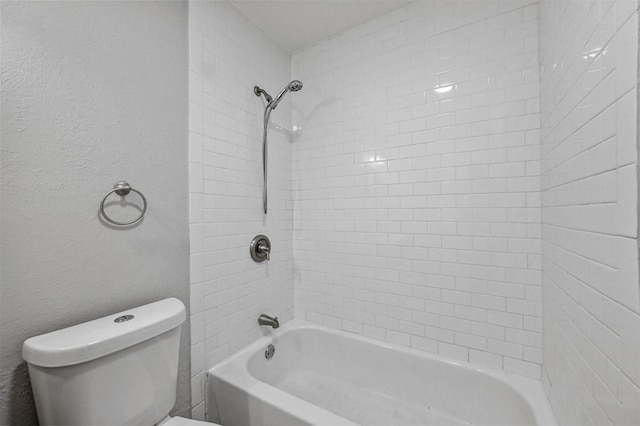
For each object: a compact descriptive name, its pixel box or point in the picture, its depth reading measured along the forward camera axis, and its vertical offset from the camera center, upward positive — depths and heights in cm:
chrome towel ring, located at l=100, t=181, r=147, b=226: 95 +7
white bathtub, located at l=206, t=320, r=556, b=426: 114 -92
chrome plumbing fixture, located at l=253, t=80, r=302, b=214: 160 +57
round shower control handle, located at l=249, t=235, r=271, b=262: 158 -23
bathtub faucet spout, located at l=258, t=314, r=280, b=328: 160 -67
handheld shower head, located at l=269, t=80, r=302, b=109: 151 +72
